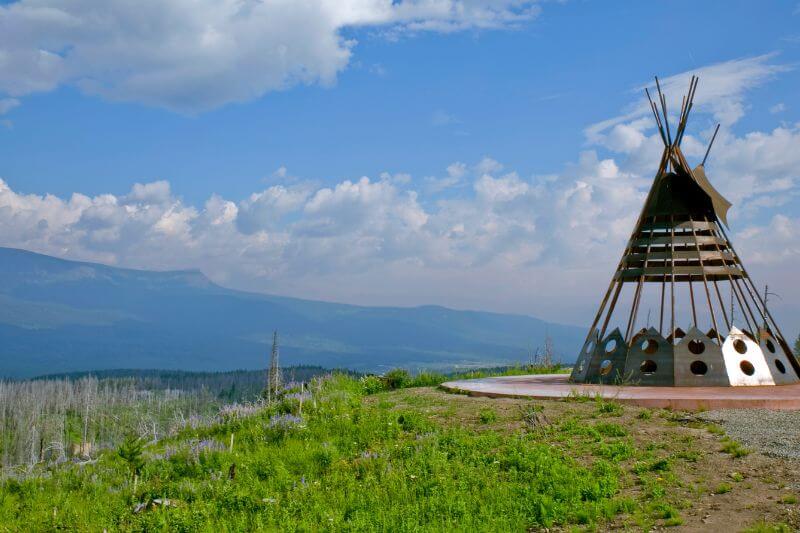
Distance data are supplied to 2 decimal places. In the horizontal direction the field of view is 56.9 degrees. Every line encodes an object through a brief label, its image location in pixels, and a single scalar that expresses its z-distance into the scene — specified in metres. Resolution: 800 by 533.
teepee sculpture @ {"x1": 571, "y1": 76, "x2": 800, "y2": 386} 16.77
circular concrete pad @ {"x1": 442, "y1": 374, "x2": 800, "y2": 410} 13.40
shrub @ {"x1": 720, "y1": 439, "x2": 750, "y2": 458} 10.12
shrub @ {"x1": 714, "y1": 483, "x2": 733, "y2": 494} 8.91
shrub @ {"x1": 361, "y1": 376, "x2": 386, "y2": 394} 19.83
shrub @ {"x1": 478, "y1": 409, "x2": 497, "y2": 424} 13.03
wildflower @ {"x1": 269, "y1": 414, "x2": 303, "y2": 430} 14.48
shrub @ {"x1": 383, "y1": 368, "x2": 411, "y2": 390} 20.53
